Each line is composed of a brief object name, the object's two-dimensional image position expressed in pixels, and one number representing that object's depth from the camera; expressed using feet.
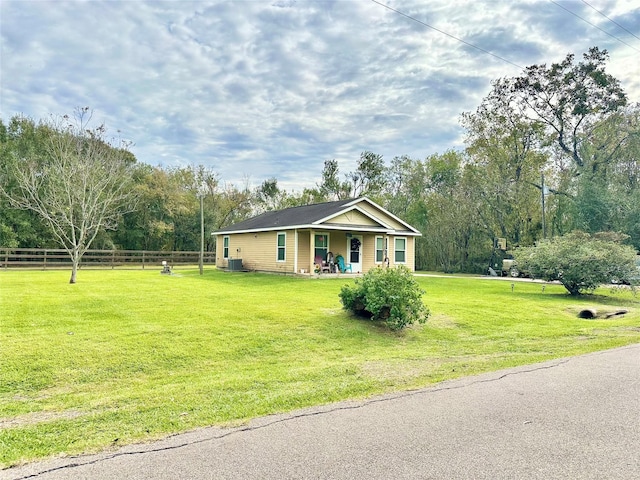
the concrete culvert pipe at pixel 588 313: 35.86
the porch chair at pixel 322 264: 66.00
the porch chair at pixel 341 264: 69.05
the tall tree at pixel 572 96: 90.80
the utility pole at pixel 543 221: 87.99
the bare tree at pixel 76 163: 51.77
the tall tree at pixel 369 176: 138.10
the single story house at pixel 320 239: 64.95
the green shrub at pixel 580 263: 46.14
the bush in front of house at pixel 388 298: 26.71
